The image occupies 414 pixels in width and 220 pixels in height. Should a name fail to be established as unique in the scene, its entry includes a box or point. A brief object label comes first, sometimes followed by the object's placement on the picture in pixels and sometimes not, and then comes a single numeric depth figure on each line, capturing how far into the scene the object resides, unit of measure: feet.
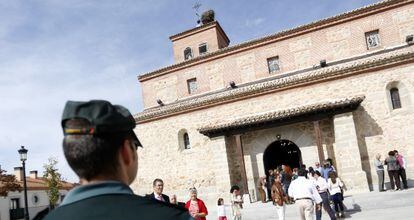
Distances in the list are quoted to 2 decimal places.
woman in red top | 22.74
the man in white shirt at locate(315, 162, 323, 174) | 43.98
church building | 51.57
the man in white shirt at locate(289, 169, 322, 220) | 26.63
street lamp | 49.33
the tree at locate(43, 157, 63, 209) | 108.47
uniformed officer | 4.12
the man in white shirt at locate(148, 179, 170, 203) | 20.20
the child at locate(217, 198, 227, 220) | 29.43
